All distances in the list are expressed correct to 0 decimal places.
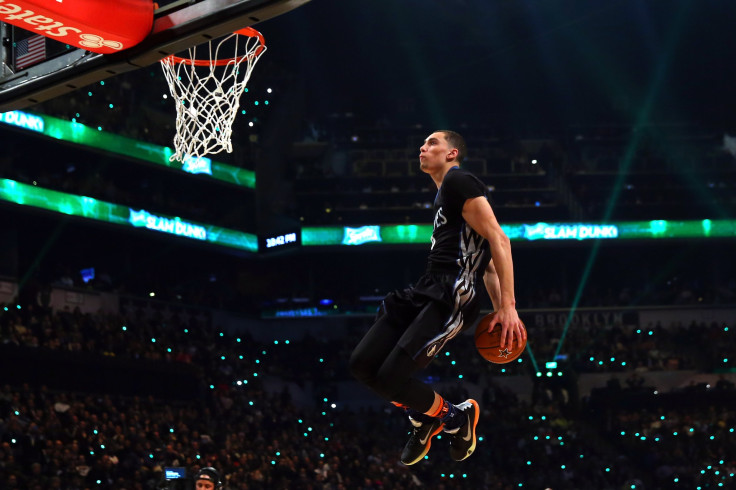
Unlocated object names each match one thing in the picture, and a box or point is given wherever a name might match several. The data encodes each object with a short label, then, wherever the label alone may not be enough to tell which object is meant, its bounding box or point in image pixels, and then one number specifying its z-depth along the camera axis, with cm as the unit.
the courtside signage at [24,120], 2782
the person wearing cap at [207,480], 870
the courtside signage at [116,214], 2888
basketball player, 647
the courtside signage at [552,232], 3662
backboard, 693
